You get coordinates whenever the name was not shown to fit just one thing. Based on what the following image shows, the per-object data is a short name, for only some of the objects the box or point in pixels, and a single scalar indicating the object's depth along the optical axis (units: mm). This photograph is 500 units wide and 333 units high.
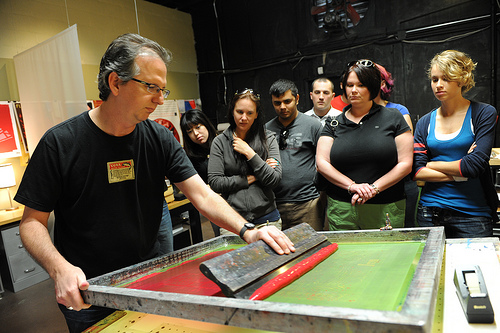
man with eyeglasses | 1191
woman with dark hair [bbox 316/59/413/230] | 1960
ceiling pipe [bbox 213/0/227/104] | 7206
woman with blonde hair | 1789
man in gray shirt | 2535
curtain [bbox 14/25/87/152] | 2926
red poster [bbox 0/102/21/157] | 4129
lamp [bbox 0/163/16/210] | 3750
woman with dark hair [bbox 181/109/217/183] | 3049
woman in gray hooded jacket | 2287
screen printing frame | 625
